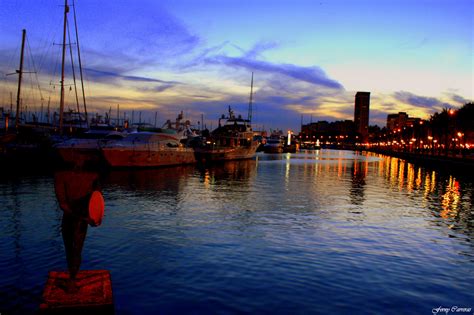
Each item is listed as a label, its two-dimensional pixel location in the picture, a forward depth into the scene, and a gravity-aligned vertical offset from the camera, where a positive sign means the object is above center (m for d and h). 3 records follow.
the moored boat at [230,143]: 62.97 +0.20
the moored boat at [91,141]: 38.81 -0.42
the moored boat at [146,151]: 39.96 -1.11
